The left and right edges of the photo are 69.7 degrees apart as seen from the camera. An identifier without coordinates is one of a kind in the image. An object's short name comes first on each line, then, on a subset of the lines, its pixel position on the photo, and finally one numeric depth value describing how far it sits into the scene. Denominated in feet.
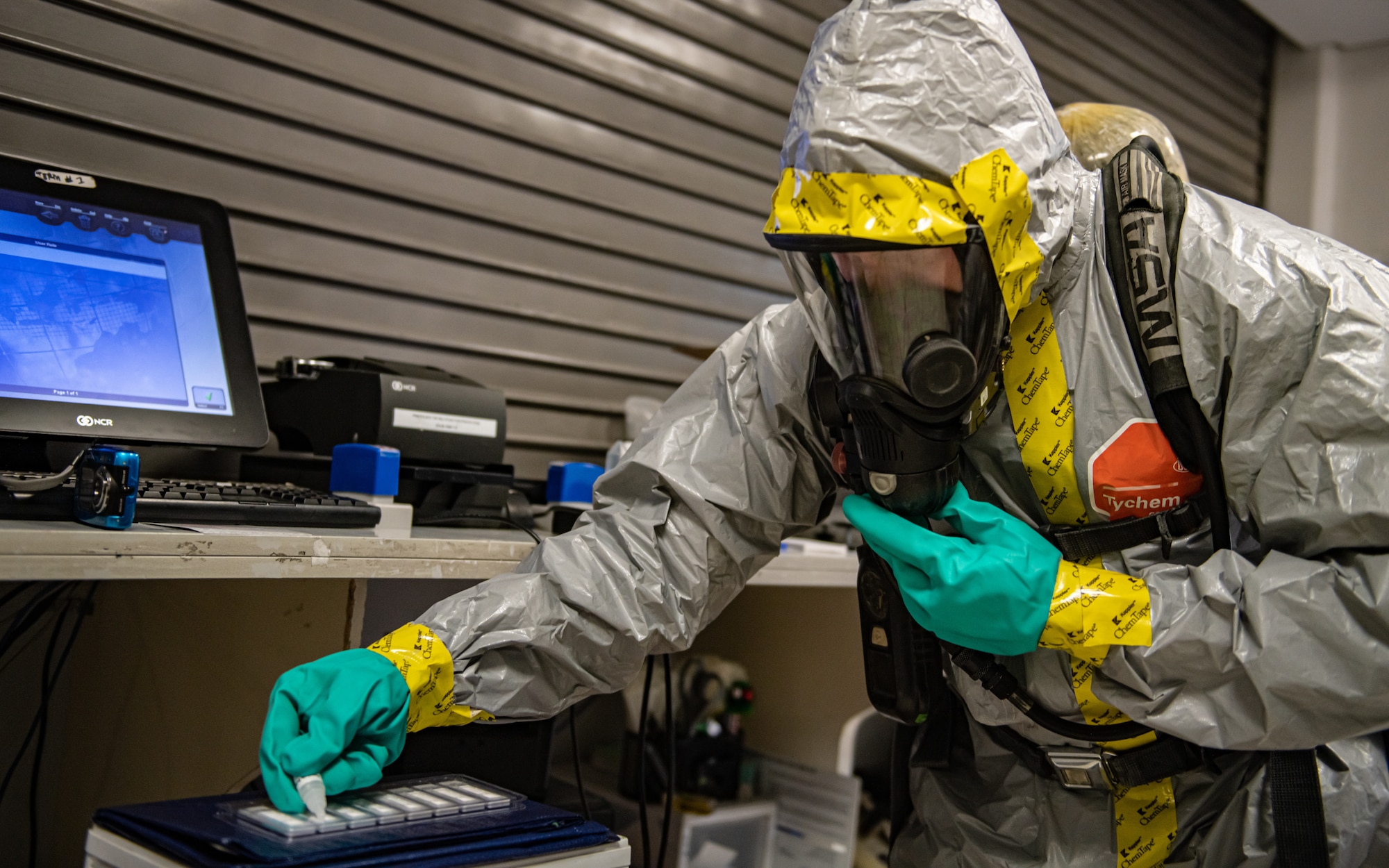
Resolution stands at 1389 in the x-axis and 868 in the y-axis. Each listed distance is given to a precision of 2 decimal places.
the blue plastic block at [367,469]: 4.42
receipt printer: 4.84
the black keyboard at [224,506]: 3.29
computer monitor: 4.14
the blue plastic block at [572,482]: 5.76
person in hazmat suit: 3.18
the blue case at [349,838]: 2.47
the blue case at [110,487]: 3.16
